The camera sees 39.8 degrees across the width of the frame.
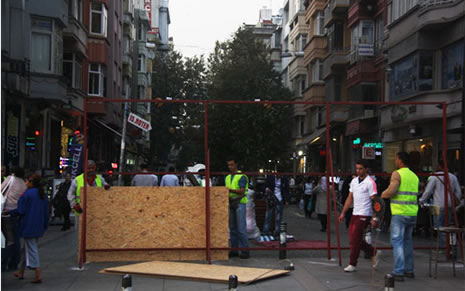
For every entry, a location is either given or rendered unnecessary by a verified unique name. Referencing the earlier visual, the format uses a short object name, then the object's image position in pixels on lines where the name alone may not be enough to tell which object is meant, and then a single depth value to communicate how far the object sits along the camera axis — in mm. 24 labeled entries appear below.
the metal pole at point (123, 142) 25116
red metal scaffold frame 11133
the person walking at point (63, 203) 18453
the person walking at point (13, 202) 10750
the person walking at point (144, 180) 15203
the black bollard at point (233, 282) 5938
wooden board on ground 9789
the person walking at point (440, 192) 12586
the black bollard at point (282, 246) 11781
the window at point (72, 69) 28469
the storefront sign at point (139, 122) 12922
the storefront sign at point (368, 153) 23734
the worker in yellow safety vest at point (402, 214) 9953
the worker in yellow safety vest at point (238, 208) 12328
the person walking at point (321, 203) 18773
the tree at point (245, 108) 39719
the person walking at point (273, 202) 15875
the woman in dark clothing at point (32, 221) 9602
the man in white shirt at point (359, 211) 10633
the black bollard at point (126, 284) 5836
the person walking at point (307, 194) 24731
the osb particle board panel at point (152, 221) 11555
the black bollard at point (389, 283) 6270
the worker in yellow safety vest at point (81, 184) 11622
